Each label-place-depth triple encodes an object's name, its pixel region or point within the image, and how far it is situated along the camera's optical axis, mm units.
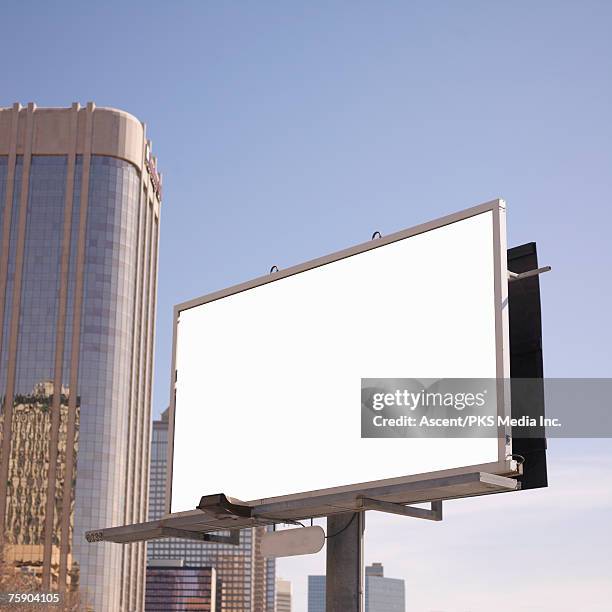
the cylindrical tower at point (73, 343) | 107562
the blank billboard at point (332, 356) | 9555
